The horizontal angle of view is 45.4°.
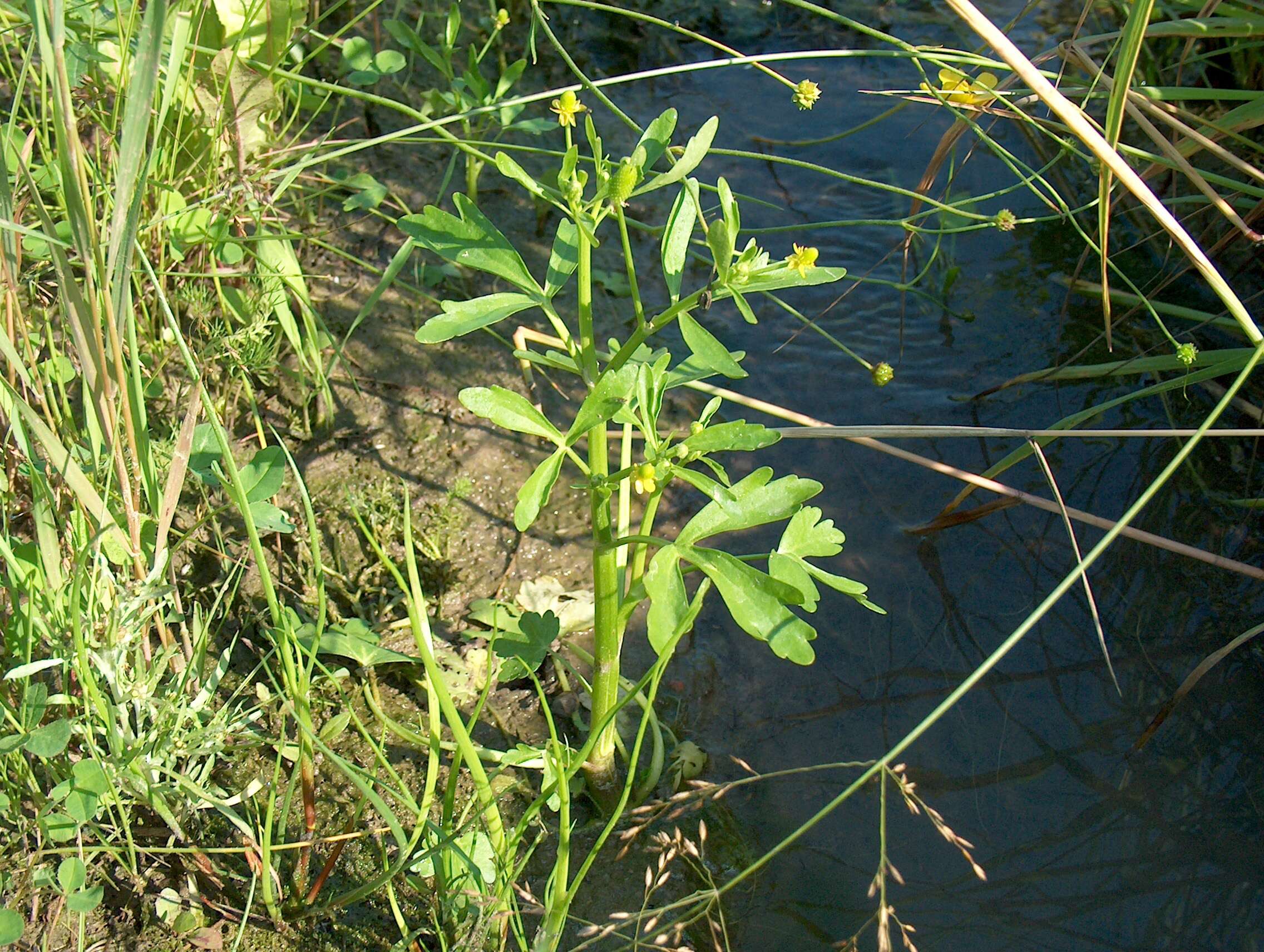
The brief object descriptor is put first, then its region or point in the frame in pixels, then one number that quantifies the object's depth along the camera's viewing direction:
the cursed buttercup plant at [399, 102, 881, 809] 0.42
